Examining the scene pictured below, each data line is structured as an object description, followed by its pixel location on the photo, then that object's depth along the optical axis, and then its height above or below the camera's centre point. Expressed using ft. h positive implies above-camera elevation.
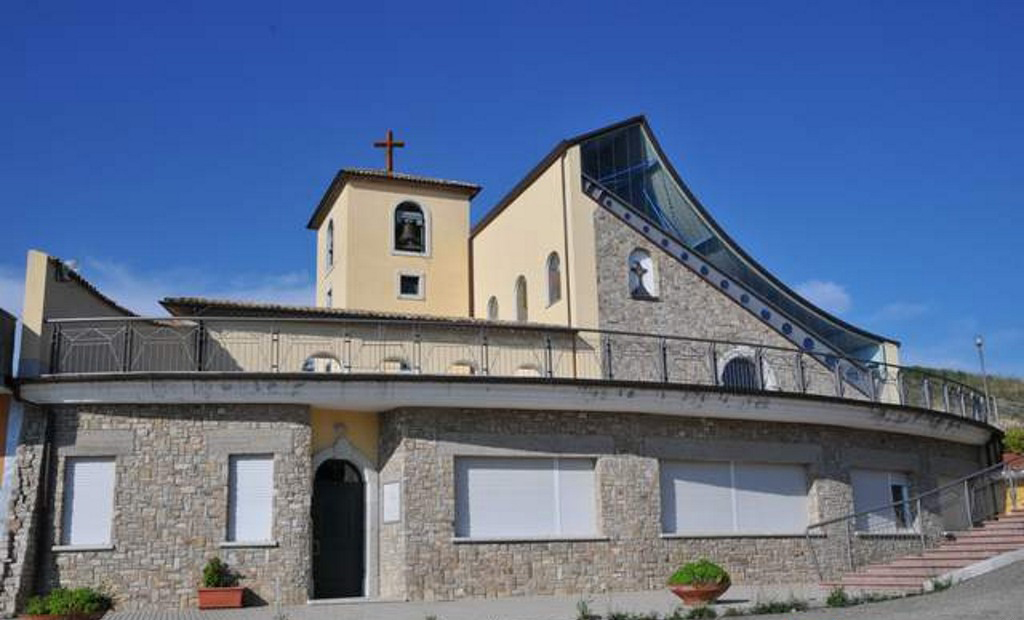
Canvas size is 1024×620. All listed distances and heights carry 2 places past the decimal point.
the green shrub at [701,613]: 49.70 -3.16
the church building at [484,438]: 61.62 +6.88
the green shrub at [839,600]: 53.16 -2.89
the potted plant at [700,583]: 55.88 -1.99
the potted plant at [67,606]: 48.60 -2.08
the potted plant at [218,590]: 59.72 -1.87
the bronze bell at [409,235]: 106.11 +30.46
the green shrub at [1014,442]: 108.06 +9.30
